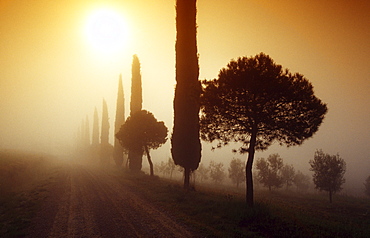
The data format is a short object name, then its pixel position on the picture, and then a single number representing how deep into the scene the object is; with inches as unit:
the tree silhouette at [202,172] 2674.7
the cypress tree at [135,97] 1421.0
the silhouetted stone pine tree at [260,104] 450.6
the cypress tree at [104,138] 2279.5
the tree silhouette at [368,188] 1947.6
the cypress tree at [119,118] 1948.8
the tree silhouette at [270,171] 1679.4
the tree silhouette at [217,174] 2371.8
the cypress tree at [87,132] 4069.4
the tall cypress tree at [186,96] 764.0
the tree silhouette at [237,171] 2183.8
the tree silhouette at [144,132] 1096.8
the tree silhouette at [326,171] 1268.0
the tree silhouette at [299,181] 2463.1
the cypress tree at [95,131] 3137.3
